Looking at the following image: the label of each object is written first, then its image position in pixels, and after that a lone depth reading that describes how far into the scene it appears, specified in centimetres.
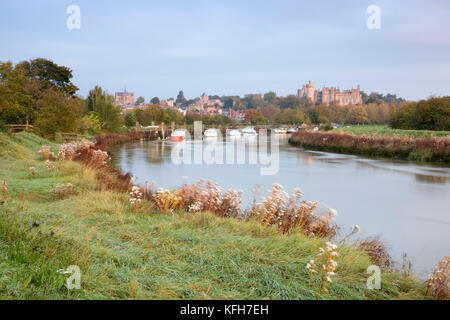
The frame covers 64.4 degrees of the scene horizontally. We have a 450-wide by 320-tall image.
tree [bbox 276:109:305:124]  9706
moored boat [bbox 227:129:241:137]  6060
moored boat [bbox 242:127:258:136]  6681
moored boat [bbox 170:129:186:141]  4544
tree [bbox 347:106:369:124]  8731
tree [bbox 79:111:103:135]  3062
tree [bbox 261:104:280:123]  11358
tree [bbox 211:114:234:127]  8506
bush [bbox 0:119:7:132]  1863
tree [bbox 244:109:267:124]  10576
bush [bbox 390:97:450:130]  3015
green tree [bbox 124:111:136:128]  5397
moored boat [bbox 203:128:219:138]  5623
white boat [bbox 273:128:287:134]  7500
